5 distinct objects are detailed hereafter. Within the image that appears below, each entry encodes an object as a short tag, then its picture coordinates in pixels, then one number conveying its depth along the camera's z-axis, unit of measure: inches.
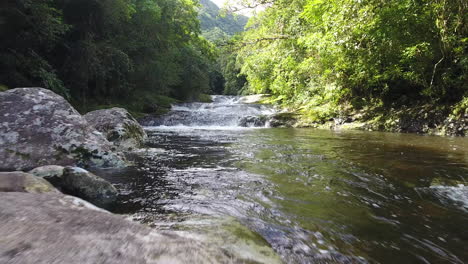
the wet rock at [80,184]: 104.8
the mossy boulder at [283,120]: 533.0
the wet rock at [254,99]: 1149.0
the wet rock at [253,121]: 560.7
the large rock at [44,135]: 144.9
